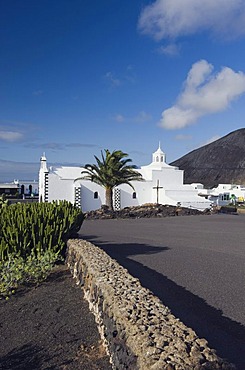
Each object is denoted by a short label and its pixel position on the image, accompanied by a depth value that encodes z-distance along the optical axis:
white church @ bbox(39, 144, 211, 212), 29.59
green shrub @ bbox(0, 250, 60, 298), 5.95
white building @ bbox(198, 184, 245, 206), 41.02
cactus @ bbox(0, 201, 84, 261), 7.20
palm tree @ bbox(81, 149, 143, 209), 24.48
